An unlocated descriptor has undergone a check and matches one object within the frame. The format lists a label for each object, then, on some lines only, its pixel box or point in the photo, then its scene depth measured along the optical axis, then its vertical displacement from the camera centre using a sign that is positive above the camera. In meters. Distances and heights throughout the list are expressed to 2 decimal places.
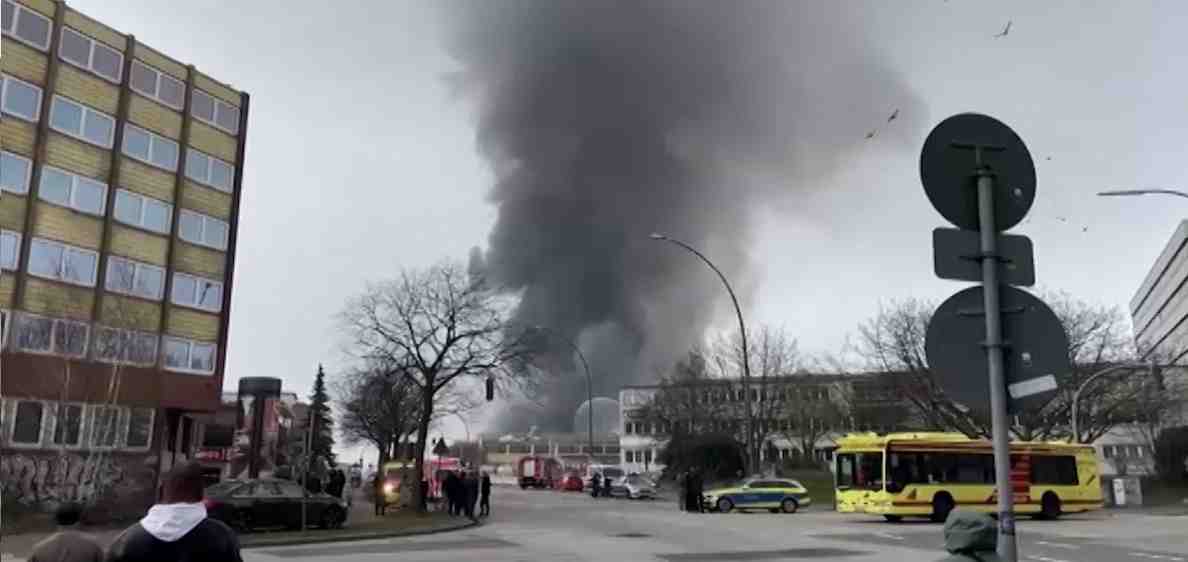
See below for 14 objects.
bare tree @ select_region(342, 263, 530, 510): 39.03 +4.75
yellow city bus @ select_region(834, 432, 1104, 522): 28.72 -0.39
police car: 37.34 -1.51
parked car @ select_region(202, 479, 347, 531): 23.08 -1.43
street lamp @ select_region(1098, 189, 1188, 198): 18.81 +5.41
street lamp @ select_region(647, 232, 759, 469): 31.88 +2.72
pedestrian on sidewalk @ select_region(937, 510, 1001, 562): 3.70 -0.29
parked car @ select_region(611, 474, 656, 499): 55.03 -1.87
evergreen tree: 66.25 +1.76
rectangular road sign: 4.60 +0.99
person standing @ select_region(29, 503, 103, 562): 5.42 -0.58
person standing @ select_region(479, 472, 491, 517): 32.66 -1.44
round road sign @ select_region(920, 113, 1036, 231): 4.75 +1.48
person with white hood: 4.40 -0.40
